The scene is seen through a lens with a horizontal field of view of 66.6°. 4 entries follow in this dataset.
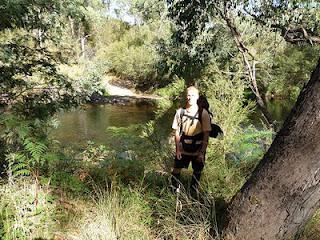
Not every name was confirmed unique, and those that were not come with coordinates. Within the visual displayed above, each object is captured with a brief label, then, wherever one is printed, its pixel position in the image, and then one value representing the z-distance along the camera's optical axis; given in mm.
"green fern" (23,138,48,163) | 2038
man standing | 3028
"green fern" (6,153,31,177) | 2072
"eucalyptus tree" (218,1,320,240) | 1563
